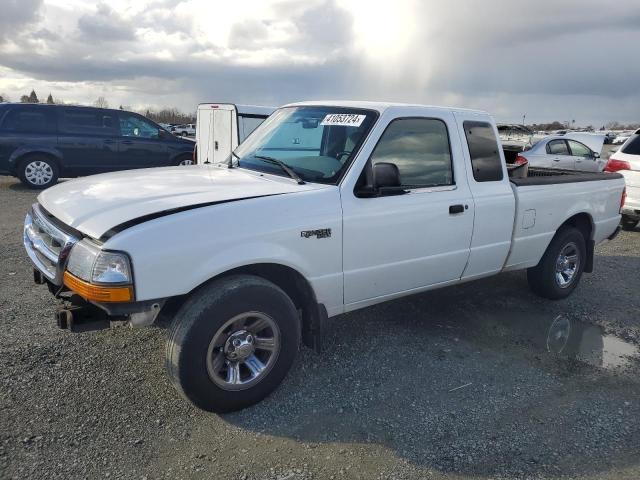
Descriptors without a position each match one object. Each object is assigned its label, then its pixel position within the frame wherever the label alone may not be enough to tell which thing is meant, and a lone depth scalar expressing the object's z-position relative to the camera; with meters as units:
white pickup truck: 2.87
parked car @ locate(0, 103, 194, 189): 10.87
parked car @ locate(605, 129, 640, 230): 8.20
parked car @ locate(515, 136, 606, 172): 12.92
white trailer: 10.42
